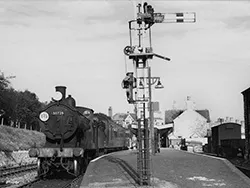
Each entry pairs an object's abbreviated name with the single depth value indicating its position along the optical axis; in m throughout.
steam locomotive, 16.66
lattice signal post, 16.57
